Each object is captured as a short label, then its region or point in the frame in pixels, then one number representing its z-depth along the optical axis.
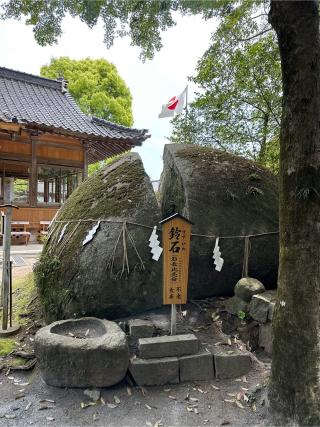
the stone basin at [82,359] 2.88
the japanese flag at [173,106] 12.01
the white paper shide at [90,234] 4.02
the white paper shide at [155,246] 3.82
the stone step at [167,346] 3.14
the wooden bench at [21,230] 10.60
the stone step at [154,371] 3.03
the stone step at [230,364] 3.21
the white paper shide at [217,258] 3.93
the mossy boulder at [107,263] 3.76
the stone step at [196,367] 3.13
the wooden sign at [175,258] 3.39
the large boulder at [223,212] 4.14
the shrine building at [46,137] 10.70
